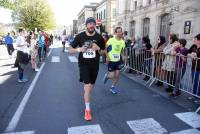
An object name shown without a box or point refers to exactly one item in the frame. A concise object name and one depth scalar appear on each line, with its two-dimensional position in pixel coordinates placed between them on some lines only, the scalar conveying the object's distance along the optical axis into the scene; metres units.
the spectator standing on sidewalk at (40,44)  14.01
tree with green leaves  45.12
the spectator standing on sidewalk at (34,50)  11.33
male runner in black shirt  5.12
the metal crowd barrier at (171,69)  6.48
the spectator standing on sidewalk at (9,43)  18.05
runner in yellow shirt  7.17
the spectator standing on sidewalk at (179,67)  6.97
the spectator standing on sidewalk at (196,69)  6.32
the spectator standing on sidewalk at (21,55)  8.69
